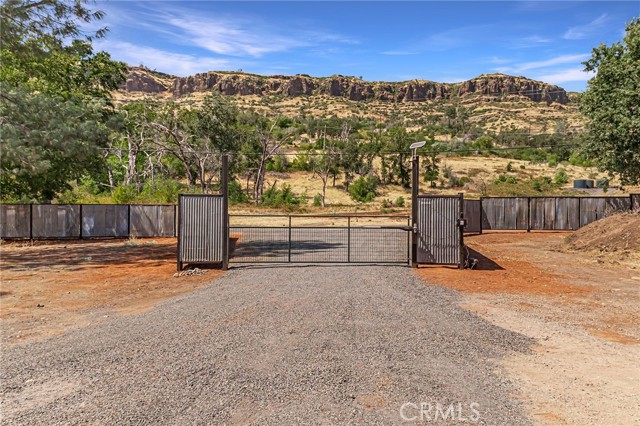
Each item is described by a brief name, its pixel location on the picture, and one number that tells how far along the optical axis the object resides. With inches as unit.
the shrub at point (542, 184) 2035.7
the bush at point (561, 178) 2209.6
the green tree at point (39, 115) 617.9
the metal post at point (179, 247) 560.3
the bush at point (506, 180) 2187.0
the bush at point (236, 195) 1777.3
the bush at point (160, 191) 1365.0
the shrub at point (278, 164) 2456.9
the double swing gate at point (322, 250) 564.7
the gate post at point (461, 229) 568.7
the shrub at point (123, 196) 1214.3
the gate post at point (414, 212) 562.6
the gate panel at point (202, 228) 563.5
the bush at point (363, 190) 1958.7
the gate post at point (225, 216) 551.1
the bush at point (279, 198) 1771.2
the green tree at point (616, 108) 855.1
